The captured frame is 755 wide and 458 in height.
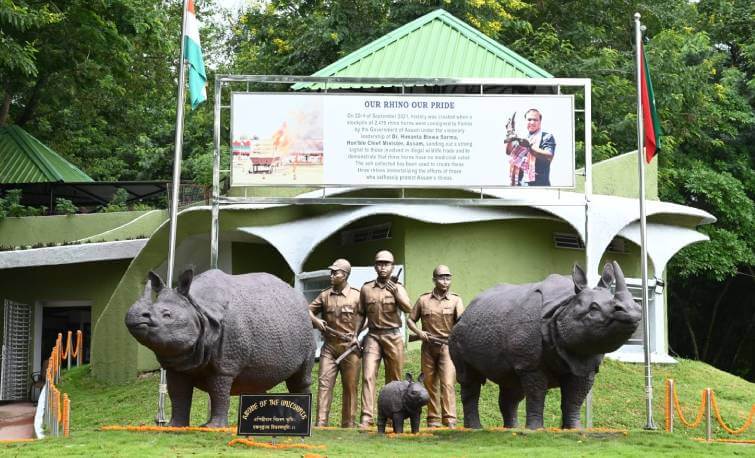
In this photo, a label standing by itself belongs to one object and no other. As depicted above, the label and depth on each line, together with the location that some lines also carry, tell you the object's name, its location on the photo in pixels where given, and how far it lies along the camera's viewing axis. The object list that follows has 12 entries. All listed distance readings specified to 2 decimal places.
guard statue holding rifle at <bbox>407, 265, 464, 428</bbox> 16.09
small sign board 12.73
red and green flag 19.84
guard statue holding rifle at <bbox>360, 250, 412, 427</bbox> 15.86
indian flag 20.34
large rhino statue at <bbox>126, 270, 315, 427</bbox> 12.90
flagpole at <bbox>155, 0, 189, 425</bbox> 18.30
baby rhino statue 14.09
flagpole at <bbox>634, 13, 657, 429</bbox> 17.69
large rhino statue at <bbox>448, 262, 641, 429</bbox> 13.23
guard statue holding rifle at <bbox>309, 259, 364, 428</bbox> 15.90
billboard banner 19.72
